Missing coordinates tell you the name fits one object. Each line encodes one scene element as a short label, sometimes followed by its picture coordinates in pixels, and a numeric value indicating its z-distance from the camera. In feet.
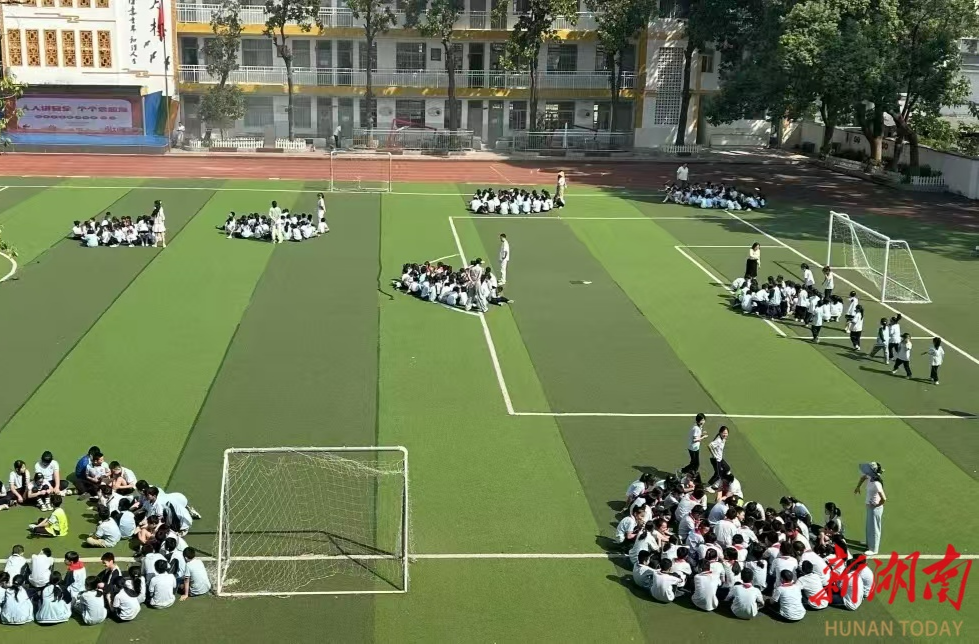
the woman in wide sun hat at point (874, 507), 58.75
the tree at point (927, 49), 165.89
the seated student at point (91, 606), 51.03
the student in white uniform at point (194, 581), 54.03
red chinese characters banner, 210.18
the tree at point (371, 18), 221.05
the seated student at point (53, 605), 50.88
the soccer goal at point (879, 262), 113.19
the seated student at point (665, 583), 53.93
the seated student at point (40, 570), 51.70
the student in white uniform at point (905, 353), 87.51
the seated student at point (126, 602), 51.31
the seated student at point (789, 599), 52.54
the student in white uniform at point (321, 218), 137.39
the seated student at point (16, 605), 50.55
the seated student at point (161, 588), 52.60
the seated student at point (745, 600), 52.75
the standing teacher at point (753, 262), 113.60
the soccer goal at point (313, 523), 56.03
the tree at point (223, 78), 220.64
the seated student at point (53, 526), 59.21
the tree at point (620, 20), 212.84
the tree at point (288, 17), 220.64
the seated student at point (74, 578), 52.03
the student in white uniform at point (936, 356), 86.28
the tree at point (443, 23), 219.61
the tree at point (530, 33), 215.10
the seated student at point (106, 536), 58.23
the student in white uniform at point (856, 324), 94.17
